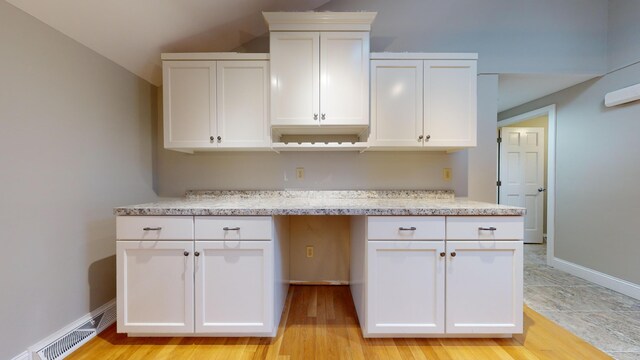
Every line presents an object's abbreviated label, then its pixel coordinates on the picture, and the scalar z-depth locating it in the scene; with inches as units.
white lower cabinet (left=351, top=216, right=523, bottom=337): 60.9
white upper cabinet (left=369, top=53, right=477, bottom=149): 75.4
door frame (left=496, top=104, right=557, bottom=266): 114.6
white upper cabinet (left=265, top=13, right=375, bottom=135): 72.6
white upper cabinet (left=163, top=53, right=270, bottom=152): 75.7
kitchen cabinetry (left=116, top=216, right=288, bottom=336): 60.7
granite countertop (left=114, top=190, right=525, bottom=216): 60.2
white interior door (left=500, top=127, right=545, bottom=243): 158.4
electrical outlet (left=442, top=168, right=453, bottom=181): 91.4
